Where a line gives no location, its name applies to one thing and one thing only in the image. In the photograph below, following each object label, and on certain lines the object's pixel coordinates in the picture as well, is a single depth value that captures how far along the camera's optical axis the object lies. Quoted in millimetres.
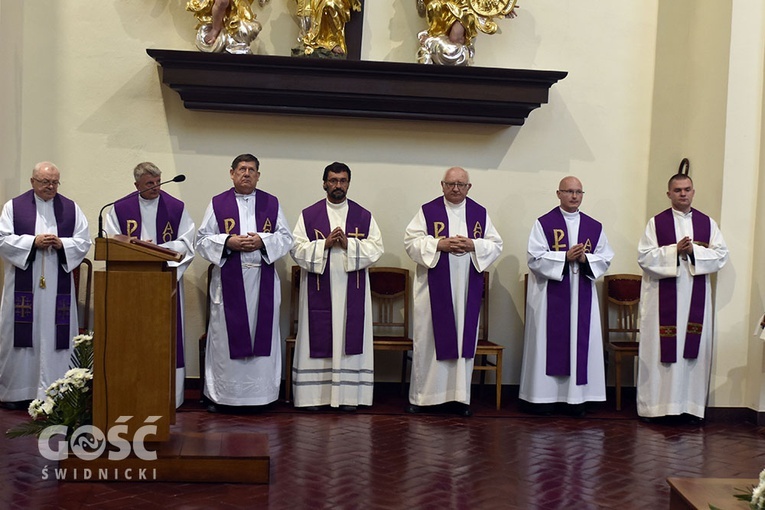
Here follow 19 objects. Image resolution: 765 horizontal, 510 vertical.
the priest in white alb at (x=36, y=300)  6883
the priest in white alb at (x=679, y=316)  7133
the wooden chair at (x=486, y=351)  7367
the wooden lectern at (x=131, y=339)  4875
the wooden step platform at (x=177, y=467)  4910
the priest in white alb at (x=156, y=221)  7086
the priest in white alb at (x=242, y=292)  7004
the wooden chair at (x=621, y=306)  7934
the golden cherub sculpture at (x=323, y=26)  7637
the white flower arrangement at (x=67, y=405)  5000
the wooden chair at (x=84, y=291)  7523
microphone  4871
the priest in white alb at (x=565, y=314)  7266
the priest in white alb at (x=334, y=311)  7168
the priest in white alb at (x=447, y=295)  7164
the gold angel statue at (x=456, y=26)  7723
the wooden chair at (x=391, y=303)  7793
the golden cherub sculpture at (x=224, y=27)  7574
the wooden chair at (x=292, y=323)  7316
